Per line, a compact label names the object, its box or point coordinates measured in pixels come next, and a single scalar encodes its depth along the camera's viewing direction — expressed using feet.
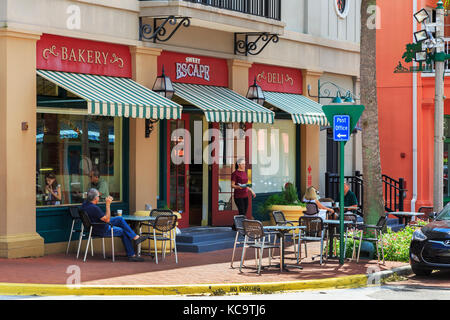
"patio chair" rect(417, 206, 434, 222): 83.34
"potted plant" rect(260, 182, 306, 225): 63.98
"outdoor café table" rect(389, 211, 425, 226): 64.25
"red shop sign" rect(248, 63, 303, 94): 66.64
